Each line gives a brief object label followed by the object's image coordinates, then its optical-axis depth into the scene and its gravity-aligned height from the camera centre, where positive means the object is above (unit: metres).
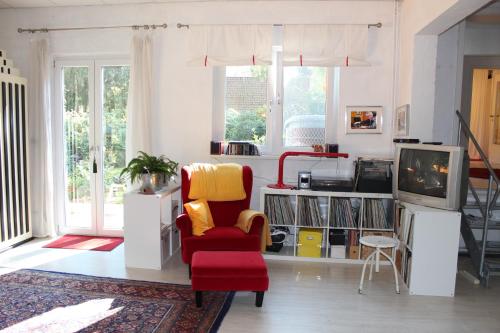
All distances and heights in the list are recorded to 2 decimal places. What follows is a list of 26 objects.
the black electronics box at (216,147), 4.11 -0.13
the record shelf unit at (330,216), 3.71 -0.82
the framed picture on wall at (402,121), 3.63 +0.17
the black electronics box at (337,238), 3.77 -1.04
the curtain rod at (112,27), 4.15 +1.22
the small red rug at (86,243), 4.07 -1.26
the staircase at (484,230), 3.25 -0.84
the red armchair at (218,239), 3.17 -0.90
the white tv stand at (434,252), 3.00 -0.93
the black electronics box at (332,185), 3.73 -0.49
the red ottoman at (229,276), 2.60 -1.00
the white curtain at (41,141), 4.29 -0.10
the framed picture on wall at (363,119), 4.02 +0.20
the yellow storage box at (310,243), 3.78 -1.10
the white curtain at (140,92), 4.11 +0.47
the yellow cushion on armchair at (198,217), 3.28 -0.74
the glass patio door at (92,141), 4.39 -0.10
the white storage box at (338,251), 3.77 -1.17
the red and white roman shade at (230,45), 3.97 +0.99
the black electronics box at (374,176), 3.68 -0.39
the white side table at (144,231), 3.42 -0.91
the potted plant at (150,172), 3.52 -0.37
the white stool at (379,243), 3.02 -0.87
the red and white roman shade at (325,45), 3.90 +0.98
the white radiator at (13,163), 3.88 -0.34
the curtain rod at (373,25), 3.89 +1.19
